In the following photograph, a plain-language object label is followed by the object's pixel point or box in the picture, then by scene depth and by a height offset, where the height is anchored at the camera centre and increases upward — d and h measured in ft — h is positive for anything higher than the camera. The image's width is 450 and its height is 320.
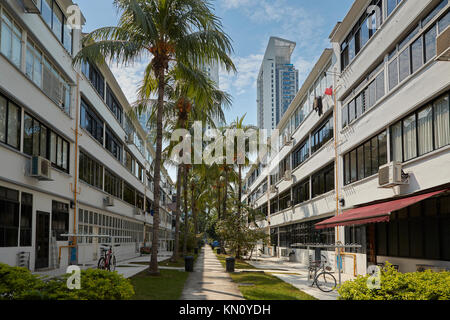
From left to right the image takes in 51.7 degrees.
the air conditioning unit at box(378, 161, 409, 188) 52.13 +3.73
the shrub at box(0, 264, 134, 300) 19.79 -3.59
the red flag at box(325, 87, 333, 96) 80.94 +20.32
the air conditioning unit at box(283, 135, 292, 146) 123.13 +18.24
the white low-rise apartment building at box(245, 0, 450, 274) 46.96 +9.40
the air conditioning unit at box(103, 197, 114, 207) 95.35 +1.40
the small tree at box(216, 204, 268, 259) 104.06 -5.69
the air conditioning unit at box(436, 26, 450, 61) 40.06 +14.18
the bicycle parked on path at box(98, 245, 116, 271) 57.98 -6.34
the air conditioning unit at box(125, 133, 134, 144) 122.52 +18.55
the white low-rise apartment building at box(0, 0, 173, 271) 50.52 +9.64
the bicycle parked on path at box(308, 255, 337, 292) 50.13 -7.82
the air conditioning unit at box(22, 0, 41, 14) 51.60 +22.64
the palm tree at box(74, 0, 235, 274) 57.62 +21.54
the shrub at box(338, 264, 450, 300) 22.12 -3.92
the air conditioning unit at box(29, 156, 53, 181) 54.60 +4.80
